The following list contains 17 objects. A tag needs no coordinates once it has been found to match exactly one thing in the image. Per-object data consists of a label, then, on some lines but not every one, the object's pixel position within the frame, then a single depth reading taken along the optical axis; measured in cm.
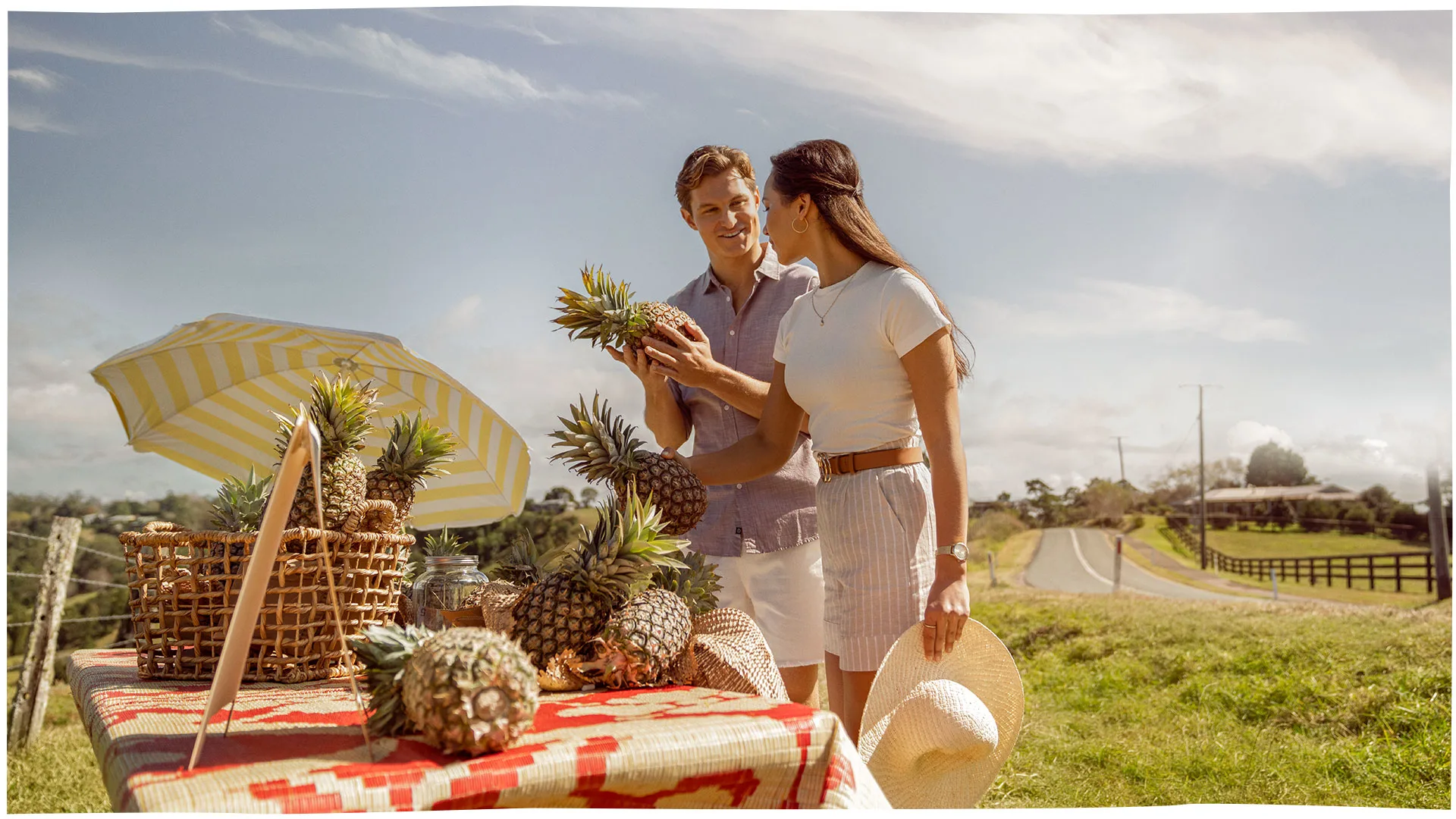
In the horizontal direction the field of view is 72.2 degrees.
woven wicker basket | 181
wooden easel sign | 122
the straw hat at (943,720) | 193
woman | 229
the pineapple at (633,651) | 161
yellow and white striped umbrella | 293
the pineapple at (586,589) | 162
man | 317
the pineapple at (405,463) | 219
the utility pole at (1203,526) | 4147
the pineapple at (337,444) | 189
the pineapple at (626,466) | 199
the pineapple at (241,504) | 209
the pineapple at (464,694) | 111
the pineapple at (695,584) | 198
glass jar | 214
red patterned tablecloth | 102
